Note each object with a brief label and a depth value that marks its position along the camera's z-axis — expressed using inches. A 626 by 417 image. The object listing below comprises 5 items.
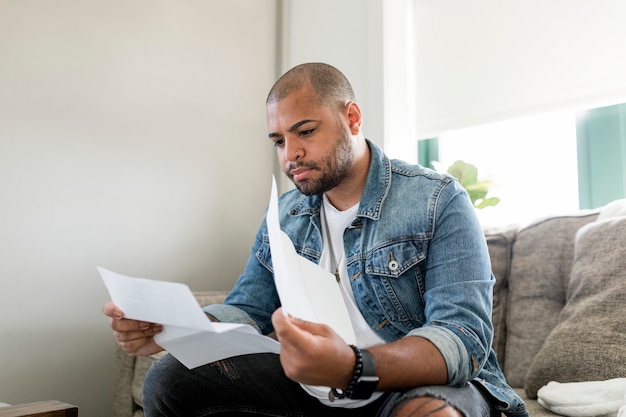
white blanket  44.9
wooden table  42.9
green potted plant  83.0
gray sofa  51.9
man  31.9
